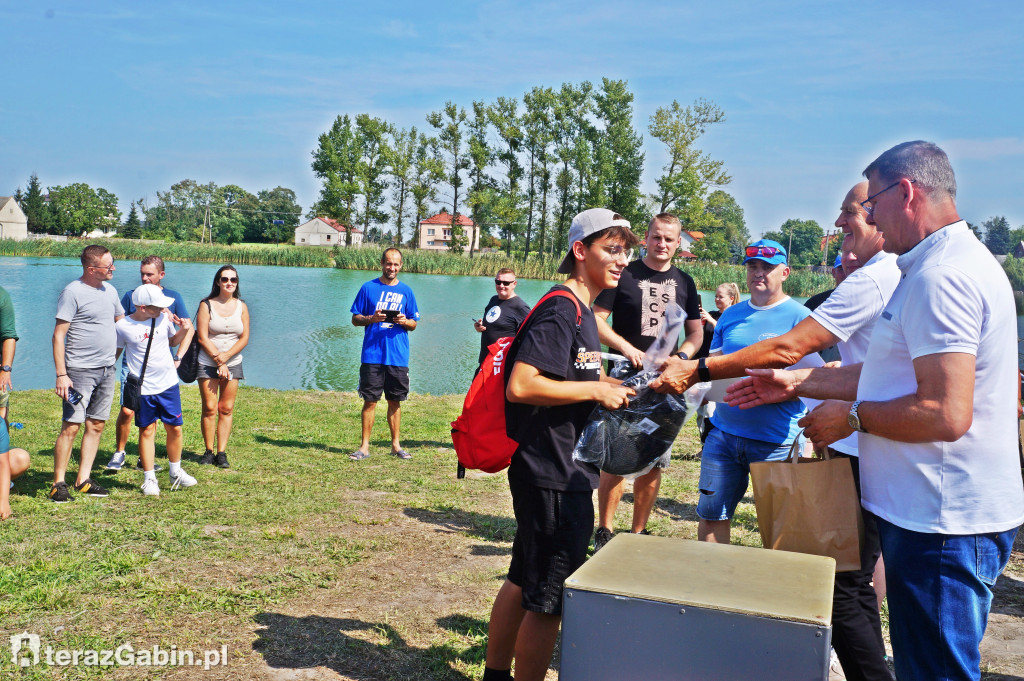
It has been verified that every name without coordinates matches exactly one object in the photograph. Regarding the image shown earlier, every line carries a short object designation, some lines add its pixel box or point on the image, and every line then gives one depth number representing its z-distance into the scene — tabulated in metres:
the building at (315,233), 108.25
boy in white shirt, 6.56
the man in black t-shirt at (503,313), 8.57
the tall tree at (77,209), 92.88
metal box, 1.95
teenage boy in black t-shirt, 2.88
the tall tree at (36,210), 89.00
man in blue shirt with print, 8.55
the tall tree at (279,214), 115.75
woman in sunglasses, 7.70
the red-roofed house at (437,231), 59.22
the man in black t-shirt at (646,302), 5.49
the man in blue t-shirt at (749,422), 4.24
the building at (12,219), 85.88
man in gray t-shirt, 6.25
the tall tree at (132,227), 96.06
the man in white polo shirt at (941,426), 2.19
